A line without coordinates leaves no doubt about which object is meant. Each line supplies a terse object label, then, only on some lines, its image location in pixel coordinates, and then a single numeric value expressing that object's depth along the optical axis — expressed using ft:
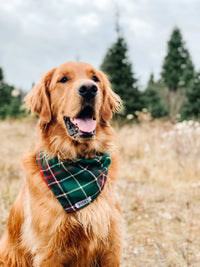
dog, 5.99
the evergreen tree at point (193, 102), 39.69
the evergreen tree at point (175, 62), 72.28
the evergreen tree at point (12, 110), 43.92
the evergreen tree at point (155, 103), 43.15
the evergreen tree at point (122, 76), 33.99
